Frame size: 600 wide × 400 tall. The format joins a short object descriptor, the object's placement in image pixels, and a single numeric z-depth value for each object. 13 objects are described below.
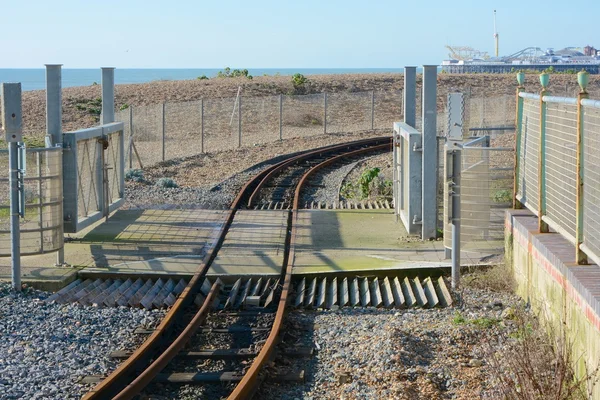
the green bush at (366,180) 21.70
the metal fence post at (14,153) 12.04
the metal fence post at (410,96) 17.08
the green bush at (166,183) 23.06
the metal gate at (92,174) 14.36
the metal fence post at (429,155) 14.55
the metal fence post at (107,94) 17.17
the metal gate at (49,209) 13.05
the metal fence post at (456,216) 12.06
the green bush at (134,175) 24.22
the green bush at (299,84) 62.87
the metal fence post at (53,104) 14.07
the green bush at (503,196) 15.40
